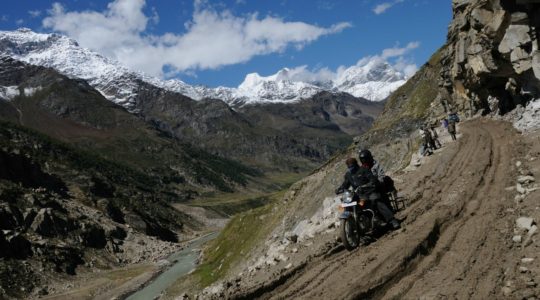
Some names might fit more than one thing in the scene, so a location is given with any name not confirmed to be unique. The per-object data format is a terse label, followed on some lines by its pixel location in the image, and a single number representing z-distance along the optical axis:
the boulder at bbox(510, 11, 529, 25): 34.81
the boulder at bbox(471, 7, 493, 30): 42.22
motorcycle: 17.69
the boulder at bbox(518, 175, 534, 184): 20.86
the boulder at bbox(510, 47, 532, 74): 36.78
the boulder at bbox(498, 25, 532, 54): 35.56
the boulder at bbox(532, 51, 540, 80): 34.94
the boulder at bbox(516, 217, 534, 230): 15.53
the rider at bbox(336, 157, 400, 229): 18.11
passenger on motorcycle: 18.89
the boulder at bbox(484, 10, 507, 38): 38.14
